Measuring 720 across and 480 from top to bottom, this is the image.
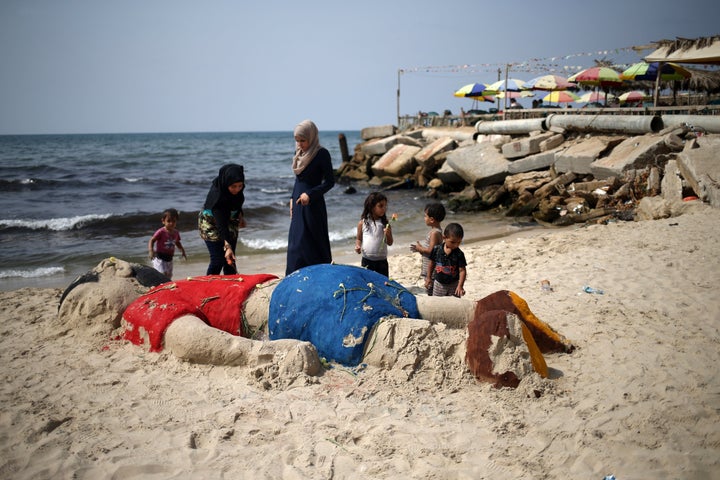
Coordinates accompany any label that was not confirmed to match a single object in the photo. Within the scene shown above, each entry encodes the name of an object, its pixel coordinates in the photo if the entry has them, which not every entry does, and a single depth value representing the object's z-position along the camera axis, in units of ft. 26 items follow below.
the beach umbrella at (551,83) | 70.85
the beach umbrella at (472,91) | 82.89
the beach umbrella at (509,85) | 77.36
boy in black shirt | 15.02
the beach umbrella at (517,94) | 84.85
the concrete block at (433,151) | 64.08
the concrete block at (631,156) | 36.65
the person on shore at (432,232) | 16.12
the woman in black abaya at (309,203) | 15.98
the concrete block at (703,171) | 28.21
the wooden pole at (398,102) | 97.33
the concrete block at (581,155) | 41.70
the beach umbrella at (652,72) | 57.69
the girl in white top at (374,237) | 16.74
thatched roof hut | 42.83
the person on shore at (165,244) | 19.63
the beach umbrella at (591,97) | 91.91
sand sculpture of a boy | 11.57
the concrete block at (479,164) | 49.39
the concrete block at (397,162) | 69.82
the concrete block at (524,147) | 49.01
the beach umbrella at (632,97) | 79.37
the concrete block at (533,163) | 46.48
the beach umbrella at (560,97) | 86.63
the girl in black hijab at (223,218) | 16.26
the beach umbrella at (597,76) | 58.80
